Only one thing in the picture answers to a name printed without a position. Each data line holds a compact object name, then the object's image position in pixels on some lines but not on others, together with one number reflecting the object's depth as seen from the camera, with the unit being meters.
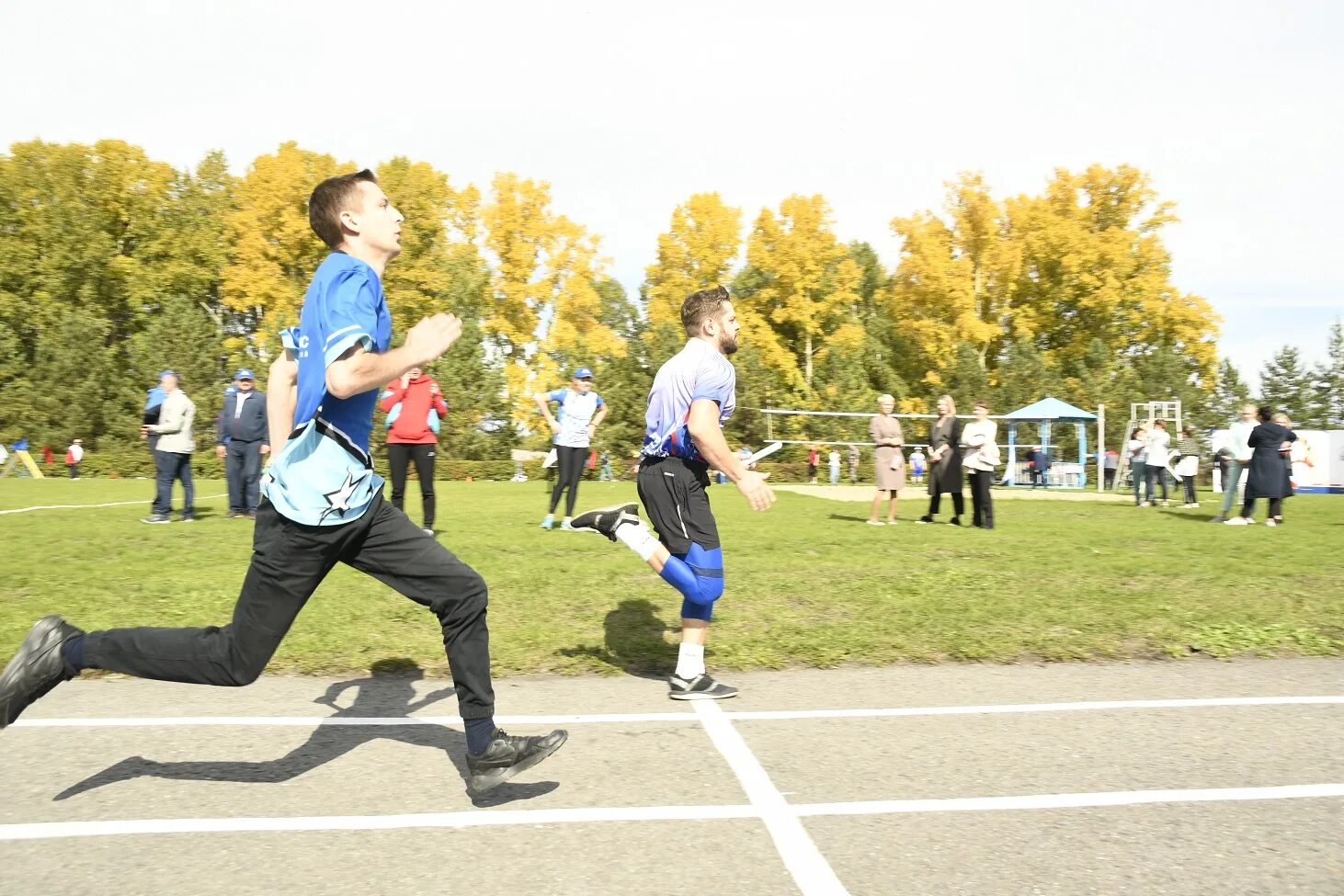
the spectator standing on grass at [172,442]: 13.77
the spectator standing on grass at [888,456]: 15.23
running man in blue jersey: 3.48
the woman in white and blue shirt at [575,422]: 12.73
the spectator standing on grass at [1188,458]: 21.23
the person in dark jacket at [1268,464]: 16.23
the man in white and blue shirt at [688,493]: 5.25
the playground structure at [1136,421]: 27.90
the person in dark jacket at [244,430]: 14.06
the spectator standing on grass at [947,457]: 15.35
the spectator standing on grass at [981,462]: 14.88
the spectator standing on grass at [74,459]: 37.44
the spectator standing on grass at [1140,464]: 21.80
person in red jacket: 11.56
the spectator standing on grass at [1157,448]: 21.27
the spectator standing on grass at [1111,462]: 35.44
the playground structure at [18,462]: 37.91
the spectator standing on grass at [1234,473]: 17.11
